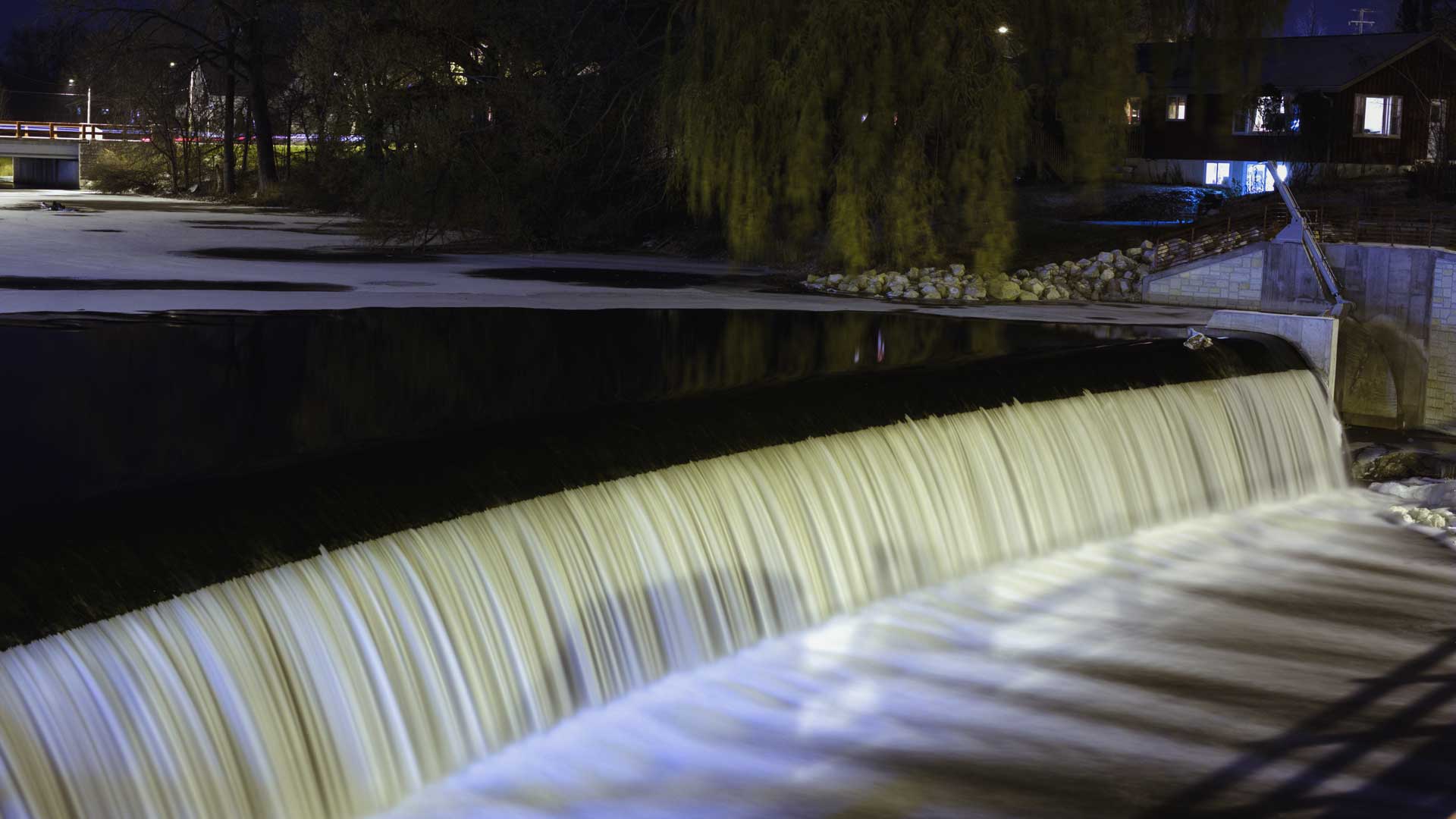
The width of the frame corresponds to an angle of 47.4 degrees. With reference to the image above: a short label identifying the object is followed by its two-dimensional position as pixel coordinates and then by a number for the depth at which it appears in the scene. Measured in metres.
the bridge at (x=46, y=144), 75.06
